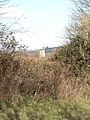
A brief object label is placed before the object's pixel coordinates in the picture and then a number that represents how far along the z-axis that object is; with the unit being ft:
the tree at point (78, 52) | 34.97
